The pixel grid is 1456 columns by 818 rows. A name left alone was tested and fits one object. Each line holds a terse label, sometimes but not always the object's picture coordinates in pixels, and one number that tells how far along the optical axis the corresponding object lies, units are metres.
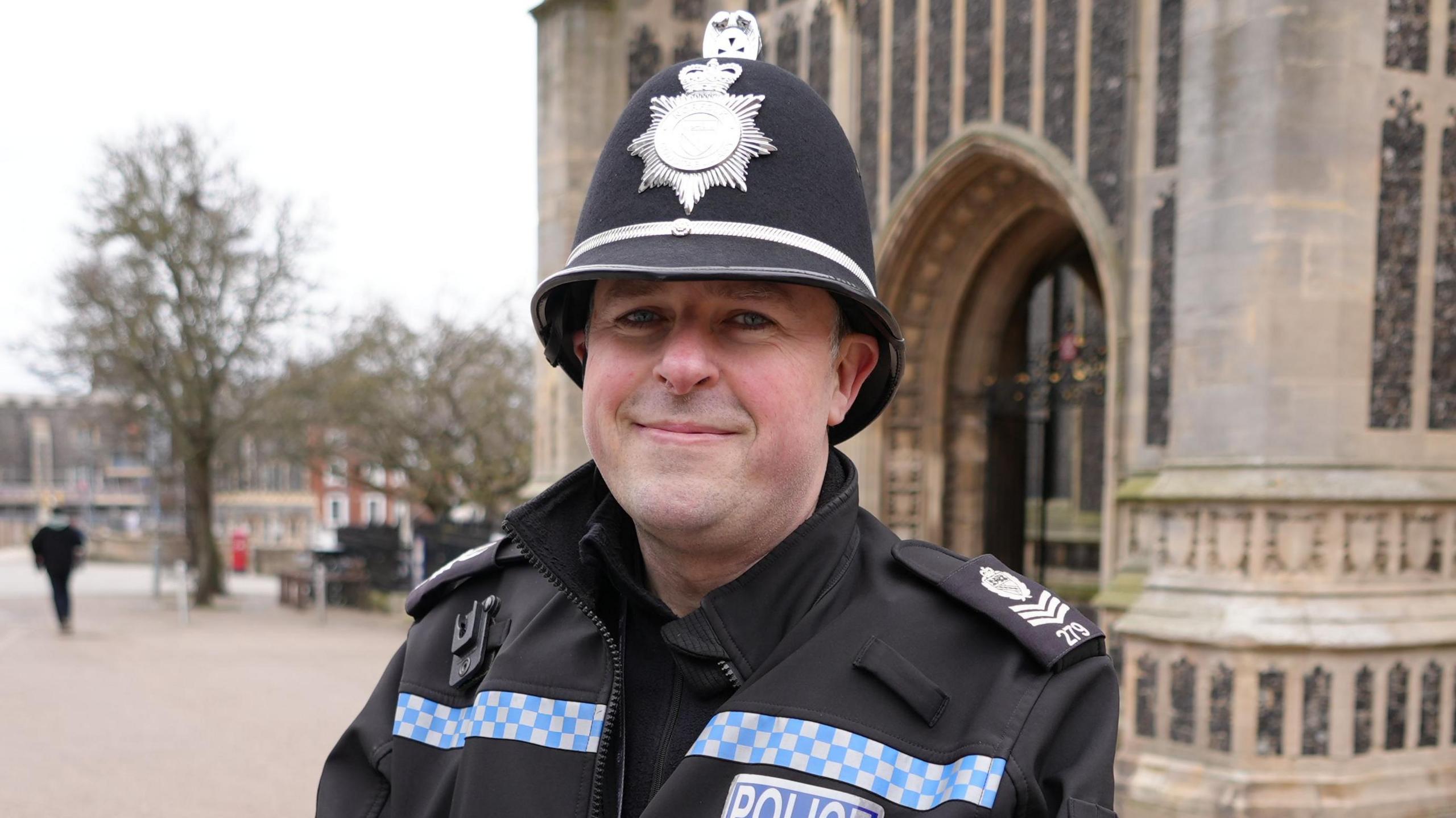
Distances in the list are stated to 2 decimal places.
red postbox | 33.06
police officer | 1.61
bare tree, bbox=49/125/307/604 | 19.86
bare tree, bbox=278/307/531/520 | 24.44
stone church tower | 6.93
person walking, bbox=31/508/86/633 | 15.93
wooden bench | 20.84
